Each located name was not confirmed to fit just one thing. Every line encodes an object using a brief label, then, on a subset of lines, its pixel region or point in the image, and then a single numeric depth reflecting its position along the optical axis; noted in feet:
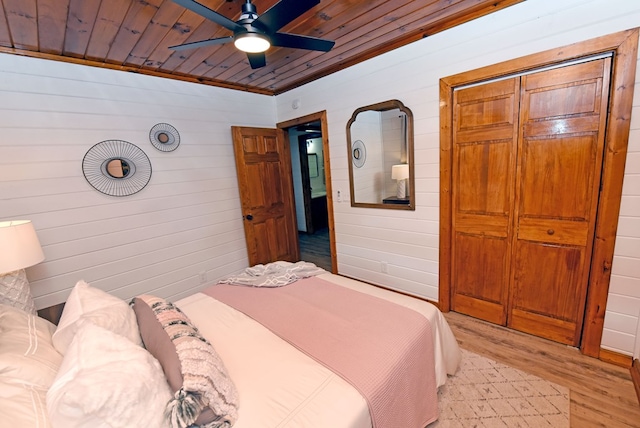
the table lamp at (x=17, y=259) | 5.47
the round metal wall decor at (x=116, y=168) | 8.20
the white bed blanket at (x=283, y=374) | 3.34
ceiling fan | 4.40
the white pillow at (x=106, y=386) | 2.51
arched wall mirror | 9.03
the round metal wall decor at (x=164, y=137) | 9.30
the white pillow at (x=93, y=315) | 3.91
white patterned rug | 5.14
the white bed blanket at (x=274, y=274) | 6.92
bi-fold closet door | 6.17
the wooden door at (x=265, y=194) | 11.34
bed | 2.65
